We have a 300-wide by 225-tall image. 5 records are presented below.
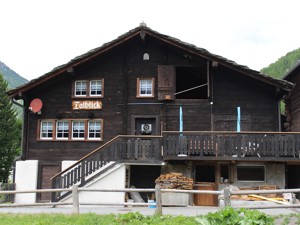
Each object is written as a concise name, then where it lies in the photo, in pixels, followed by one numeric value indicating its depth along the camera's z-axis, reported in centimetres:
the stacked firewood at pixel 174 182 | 1746
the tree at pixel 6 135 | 3534
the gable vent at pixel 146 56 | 2117
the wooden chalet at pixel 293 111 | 2177
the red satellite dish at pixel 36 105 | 2127
